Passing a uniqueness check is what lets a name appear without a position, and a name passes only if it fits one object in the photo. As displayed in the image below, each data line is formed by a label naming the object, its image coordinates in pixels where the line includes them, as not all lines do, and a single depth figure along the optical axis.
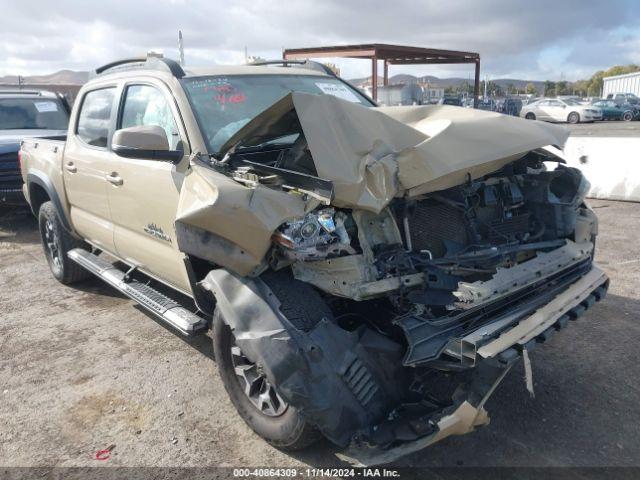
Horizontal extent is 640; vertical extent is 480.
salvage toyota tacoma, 2.57
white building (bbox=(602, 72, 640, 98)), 51.12
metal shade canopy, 21.72
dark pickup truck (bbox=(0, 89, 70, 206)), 9.22
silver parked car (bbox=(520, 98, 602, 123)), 30.50
